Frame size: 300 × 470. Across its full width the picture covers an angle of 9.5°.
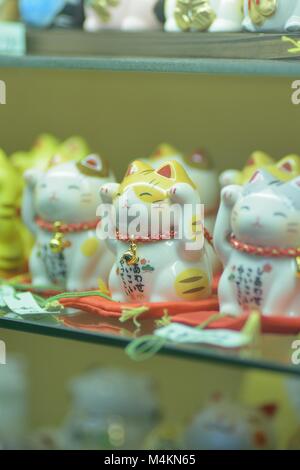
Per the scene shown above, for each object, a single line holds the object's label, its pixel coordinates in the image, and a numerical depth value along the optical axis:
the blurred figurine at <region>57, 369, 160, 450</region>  1.04
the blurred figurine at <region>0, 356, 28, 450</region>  1.10
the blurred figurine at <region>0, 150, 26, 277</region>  1.05
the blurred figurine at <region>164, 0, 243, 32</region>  0.98
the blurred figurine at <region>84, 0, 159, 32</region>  1.03
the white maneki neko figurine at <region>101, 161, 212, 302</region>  0.96
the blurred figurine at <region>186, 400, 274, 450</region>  0.97
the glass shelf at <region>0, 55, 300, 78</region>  0.93
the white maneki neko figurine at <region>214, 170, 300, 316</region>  0.93
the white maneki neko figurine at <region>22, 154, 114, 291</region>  1.01
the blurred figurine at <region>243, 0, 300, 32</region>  0.94
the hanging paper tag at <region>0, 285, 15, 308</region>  1.00
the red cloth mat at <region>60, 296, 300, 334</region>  0.93
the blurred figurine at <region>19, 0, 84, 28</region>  1.05
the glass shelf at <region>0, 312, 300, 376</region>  0.90
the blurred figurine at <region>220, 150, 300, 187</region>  0.95
